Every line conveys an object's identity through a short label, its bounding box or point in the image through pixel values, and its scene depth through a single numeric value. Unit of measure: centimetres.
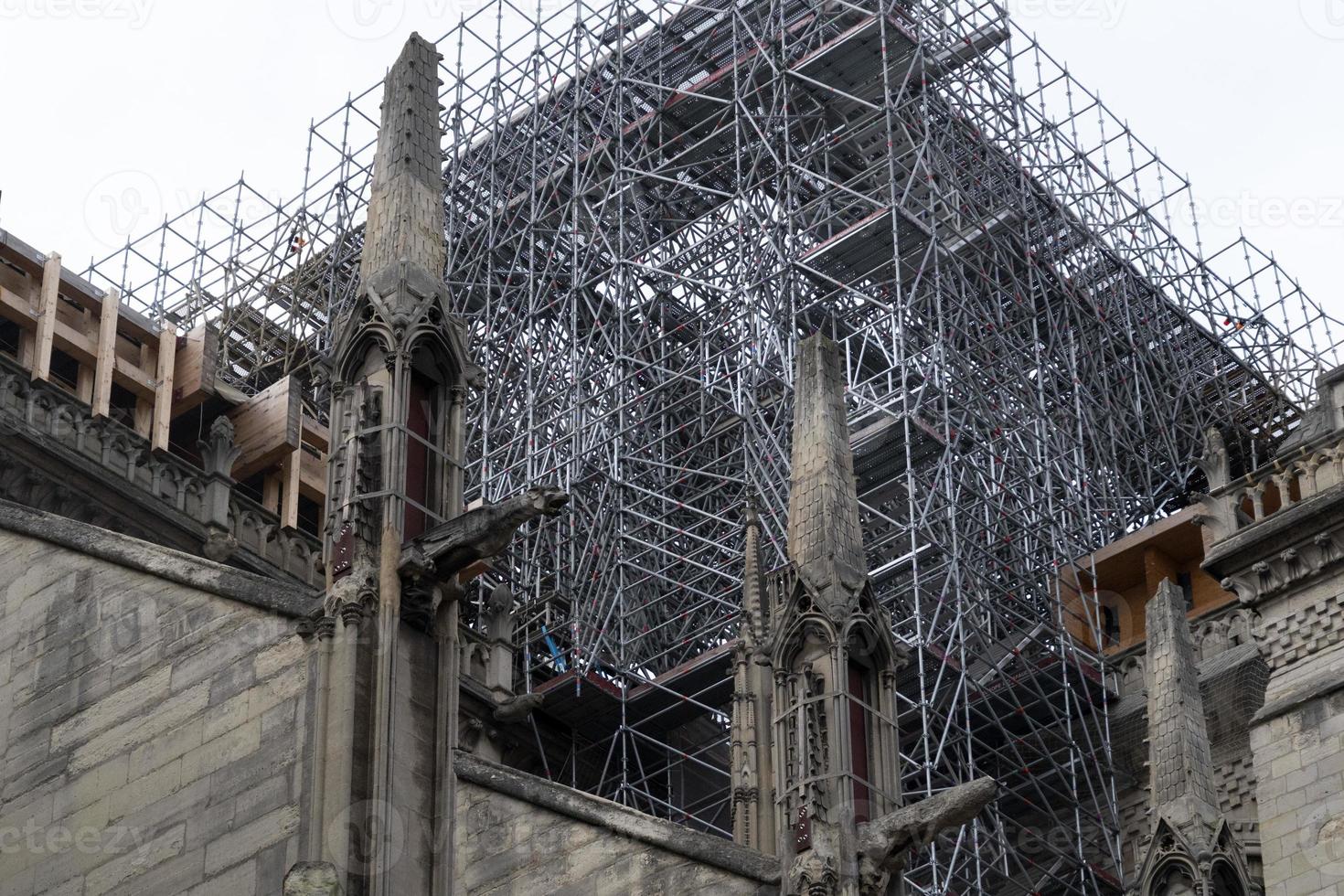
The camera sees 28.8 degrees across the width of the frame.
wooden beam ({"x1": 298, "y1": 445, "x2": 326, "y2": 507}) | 3200
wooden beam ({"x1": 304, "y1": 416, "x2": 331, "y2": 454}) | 3294
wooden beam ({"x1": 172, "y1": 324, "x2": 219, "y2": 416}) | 3167
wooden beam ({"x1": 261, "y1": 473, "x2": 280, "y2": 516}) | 3161
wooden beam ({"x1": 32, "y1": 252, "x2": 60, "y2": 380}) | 2848
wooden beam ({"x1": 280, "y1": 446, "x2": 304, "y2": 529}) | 3036
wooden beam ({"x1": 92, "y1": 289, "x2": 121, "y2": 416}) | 2881
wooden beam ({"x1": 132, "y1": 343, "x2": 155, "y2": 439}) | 3061
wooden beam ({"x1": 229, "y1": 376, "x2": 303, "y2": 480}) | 3162
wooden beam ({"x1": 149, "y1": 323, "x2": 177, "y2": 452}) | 2994
